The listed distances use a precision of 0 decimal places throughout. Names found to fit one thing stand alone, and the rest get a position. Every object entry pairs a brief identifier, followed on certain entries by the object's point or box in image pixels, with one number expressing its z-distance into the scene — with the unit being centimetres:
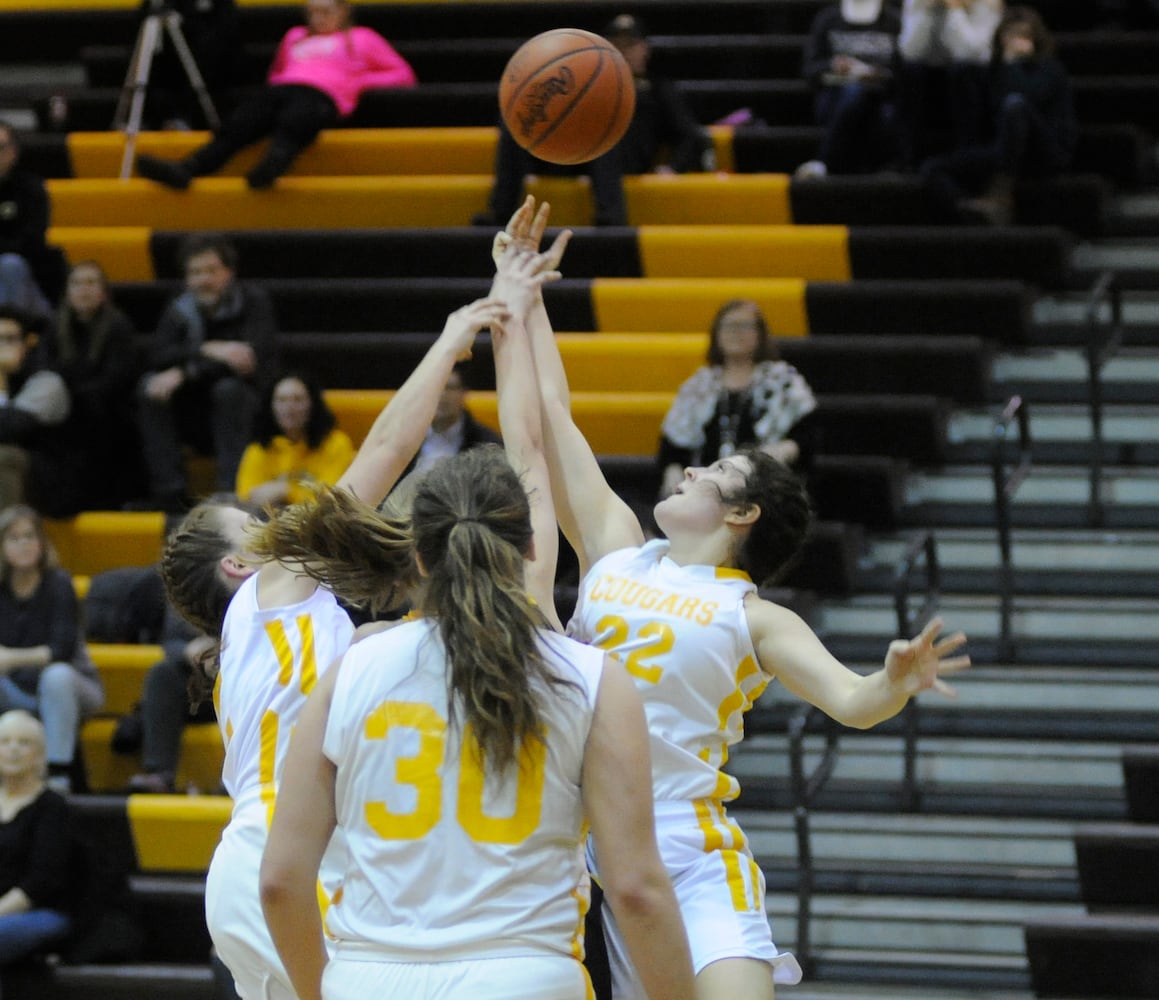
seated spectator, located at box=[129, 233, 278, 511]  1518
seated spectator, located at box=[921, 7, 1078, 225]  1552
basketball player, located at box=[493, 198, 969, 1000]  680
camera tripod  1887
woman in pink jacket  1790
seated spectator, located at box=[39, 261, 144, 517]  1555
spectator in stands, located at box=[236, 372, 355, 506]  1447
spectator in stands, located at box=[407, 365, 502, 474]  1363
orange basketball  968
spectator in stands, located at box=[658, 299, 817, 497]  1311
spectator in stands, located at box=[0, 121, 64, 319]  1685
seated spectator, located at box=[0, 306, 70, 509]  1517
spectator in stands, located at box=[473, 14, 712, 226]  1626
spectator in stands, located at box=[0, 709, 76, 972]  1261
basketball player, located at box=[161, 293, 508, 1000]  687
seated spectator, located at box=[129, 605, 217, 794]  1361
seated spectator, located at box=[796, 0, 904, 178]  1622
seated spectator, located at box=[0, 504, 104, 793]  1365
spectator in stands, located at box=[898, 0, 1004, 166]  1594
